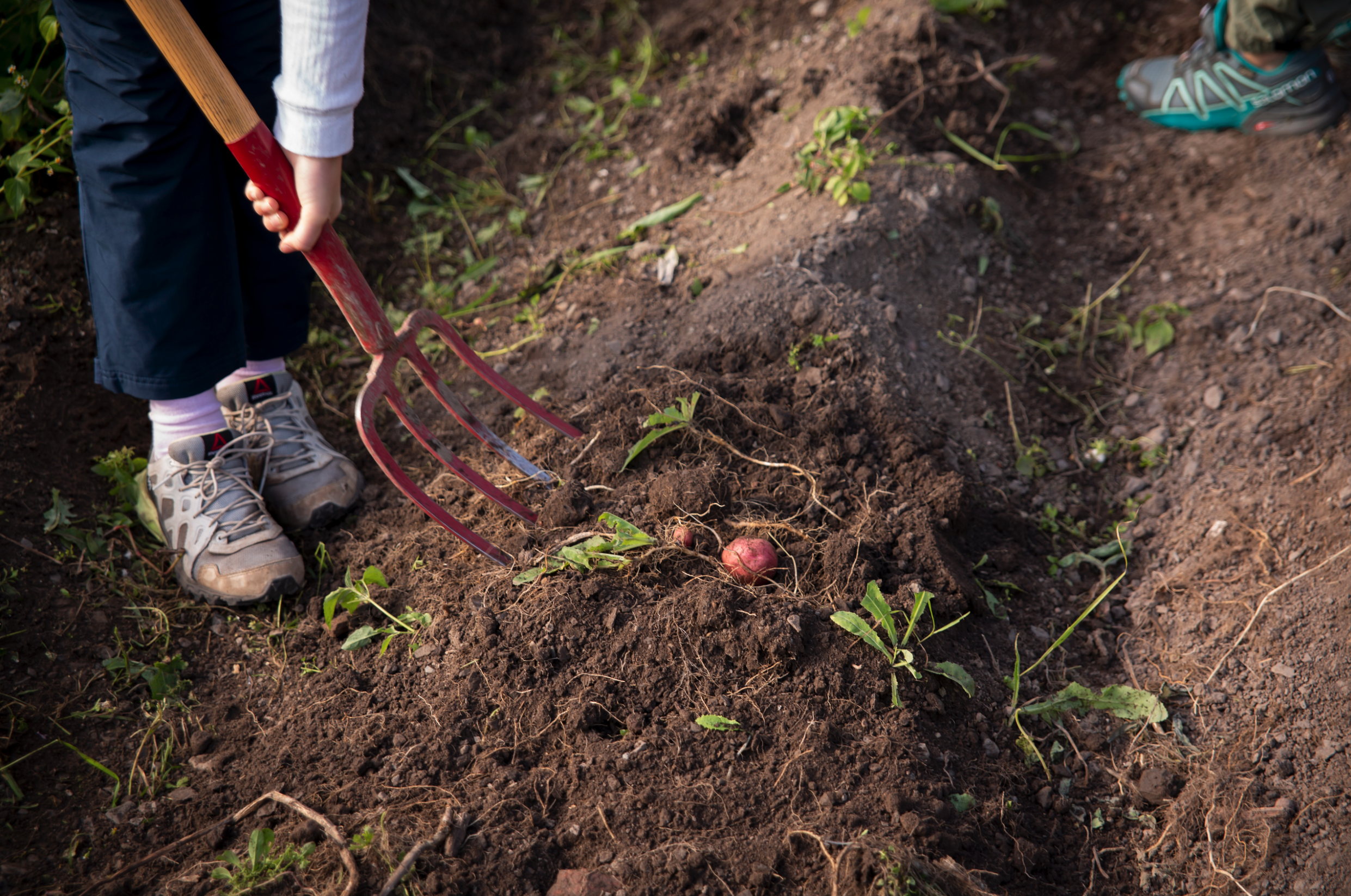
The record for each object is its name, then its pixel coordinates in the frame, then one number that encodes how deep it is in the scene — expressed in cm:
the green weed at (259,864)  154
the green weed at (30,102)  234
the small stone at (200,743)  188
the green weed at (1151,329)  271
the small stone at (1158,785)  176
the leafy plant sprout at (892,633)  180
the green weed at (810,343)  239
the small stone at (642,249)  285
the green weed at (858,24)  316
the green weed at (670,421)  215
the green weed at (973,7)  330
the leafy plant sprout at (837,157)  267
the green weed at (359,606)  201
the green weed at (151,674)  199
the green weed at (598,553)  192
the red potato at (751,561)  192
